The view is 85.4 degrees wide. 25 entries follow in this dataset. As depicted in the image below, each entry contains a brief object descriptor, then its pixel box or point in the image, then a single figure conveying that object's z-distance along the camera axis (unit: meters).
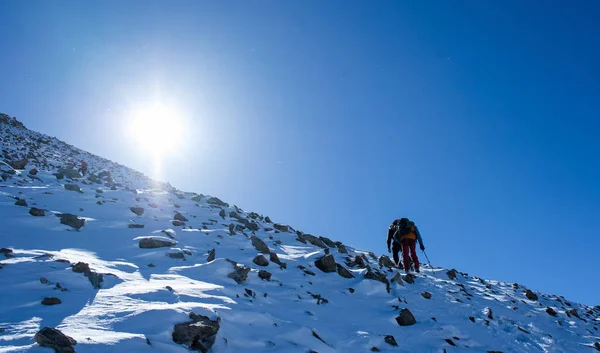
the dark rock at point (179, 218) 13.64
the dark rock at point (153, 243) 9.20
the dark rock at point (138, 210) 13.20
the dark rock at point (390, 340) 6.09
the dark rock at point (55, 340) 3.52
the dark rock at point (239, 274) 7.65
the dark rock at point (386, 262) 13.07
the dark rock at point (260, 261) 9.51
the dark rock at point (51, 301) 4.78
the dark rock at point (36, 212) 9.81
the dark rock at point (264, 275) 8.38
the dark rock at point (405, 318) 7.12
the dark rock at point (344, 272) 9.84
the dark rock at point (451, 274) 13.20
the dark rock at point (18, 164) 17.55
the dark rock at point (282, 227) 16.38
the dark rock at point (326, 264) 10.14
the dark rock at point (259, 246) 10.80
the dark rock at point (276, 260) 9.88
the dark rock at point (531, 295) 11.80
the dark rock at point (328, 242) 15.08
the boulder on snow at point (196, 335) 4.46
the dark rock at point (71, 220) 9.77
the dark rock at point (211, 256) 8.85
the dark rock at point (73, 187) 14.58
